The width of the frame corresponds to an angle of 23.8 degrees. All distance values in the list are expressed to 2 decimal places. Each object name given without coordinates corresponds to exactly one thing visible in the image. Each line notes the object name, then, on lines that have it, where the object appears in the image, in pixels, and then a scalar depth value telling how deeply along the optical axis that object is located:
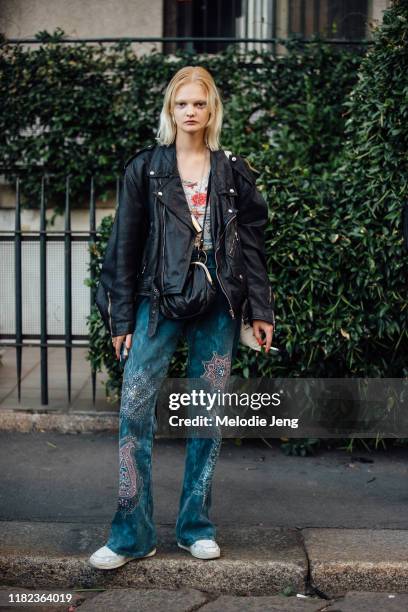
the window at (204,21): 8.88
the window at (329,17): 8.83
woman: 3.87
